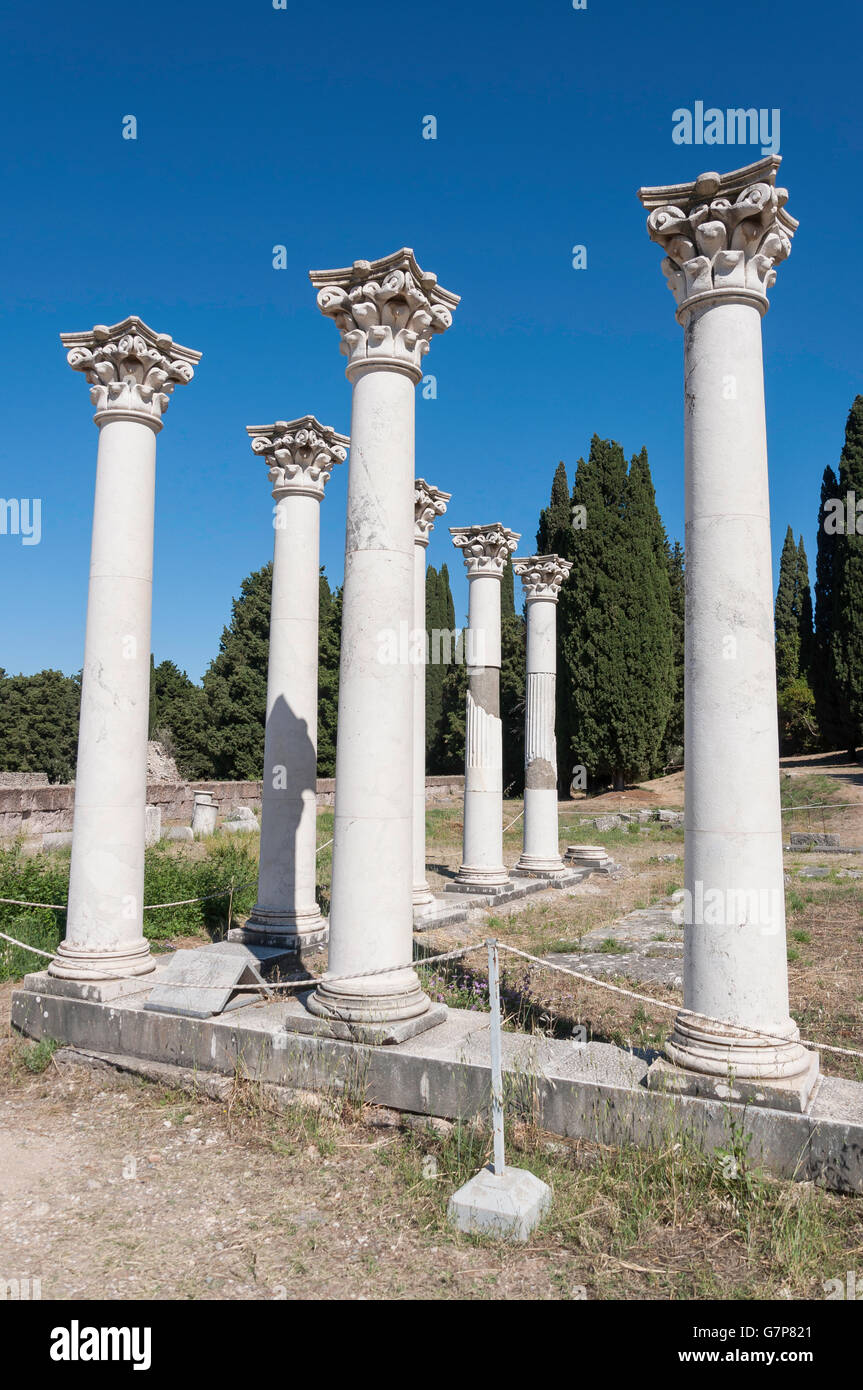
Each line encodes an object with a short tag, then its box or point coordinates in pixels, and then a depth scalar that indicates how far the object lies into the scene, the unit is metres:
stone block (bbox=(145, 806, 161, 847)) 22.64
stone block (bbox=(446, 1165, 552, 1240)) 5.23
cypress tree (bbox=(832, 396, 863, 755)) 40.84
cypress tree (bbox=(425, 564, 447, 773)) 56.56
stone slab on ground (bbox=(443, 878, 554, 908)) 17.23
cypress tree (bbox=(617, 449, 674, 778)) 42.62
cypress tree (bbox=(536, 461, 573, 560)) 47.63
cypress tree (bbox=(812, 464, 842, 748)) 43.62
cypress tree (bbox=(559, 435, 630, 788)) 42.88
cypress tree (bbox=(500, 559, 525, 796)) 50.38
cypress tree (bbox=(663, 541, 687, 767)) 45.94
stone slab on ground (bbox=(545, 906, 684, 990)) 11.58
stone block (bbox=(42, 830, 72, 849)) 21.52
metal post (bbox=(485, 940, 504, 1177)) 5.56
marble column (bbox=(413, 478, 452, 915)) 15.10
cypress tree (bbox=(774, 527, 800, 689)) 56.16
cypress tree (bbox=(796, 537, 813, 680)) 48.94
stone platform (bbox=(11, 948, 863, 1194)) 5.64
